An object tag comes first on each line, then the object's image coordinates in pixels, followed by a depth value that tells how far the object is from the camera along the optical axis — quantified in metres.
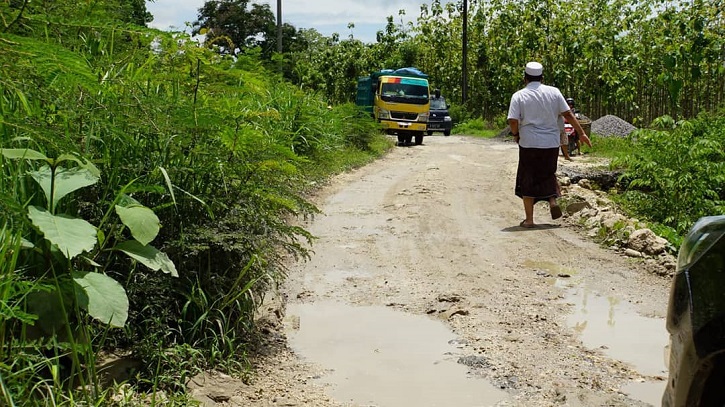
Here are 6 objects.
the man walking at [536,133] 8.39
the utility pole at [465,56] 37.69
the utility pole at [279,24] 27.95
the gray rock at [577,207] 9.14
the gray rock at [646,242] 7.17
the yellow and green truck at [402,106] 24.91
